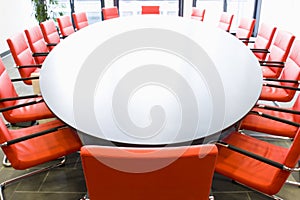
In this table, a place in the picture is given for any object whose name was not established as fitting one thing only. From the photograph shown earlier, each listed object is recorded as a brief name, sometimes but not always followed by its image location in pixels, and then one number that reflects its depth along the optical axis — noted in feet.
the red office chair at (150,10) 16.53
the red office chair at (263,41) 9.04
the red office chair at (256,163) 4.22
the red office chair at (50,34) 10.04
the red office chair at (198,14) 15.03
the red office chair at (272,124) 5.81
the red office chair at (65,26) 11.76
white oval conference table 4.05
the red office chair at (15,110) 6.28
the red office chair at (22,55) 7.43
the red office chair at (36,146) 4.89
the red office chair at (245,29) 10.62
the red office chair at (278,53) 7.76
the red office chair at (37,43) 8.71
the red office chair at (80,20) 13.24
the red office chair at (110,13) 15.30
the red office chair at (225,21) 12.53
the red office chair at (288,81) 6.86
